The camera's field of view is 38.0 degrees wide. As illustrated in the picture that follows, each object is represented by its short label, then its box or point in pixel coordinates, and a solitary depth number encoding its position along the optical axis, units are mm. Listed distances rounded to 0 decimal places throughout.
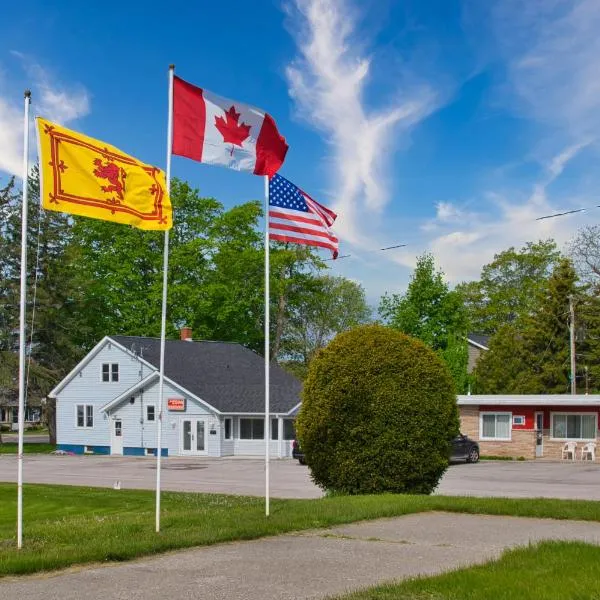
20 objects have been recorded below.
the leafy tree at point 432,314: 56438
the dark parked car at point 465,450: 37875
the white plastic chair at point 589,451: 39438
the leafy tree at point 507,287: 73000
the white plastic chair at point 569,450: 39875
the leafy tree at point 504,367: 55125
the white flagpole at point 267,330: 13281
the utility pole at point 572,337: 49938
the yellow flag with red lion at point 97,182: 10289
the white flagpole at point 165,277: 11591
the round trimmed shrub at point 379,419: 15633
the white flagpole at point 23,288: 9938
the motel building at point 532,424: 39812
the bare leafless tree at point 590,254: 55219
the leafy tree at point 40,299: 55656
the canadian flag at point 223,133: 12461
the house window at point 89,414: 50622
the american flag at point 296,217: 14047
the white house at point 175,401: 45344
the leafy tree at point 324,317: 77000
